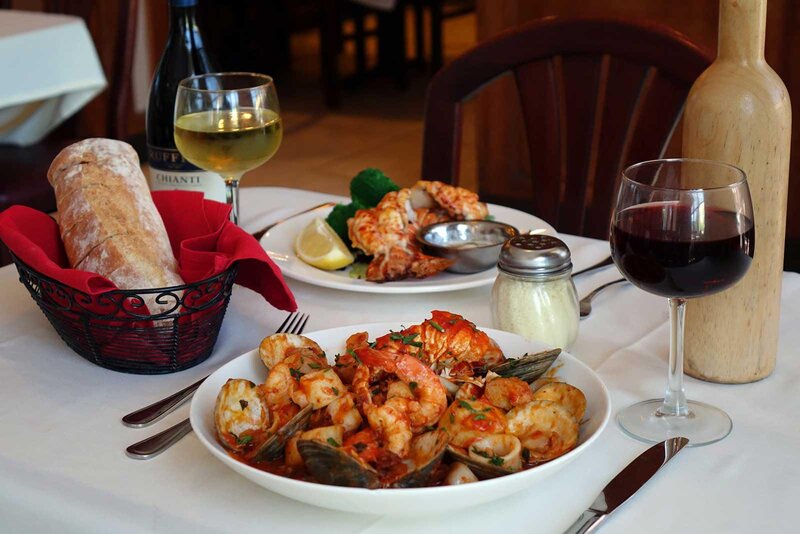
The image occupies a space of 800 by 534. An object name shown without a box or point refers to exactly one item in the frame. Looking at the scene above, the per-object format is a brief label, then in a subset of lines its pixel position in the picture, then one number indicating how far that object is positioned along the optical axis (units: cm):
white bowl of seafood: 70
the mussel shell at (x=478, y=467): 72
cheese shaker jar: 99
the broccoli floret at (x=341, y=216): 134
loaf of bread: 103
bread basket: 96
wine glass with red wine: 81
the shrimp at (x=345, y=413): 76
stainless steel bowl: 122
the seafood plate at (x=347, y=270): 115
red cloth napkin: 100
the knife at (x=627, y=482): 72
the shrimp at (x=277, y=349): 89
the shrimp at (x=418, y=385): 77
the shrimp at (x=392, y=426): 73
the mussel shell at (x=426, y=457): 70
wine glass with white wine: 125
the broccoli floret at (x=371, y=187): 137
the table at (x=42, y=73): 251
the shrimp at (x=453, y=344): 89
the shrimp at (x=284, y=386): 79
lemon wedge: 124
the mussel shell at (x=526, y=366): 86
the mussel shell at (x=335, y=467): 69
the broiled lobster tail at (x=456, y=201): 129
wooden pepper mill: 89
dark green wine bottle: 154
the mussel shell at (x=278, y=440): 75
